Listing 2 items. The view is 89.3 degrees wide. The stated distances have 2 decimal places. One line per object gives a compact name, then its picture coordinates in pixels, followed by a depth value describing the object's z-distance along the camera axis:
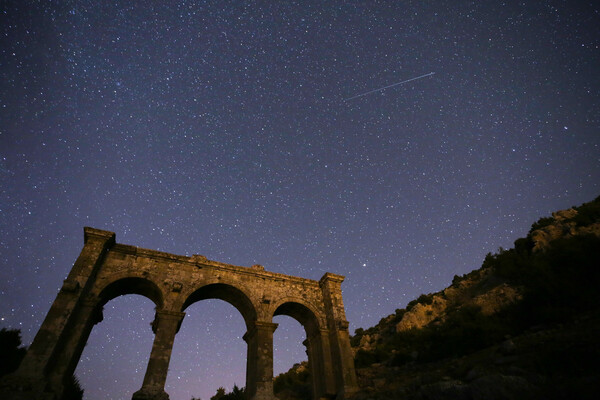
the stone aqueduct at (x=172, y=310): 10.58
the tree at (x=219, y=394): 21.75
